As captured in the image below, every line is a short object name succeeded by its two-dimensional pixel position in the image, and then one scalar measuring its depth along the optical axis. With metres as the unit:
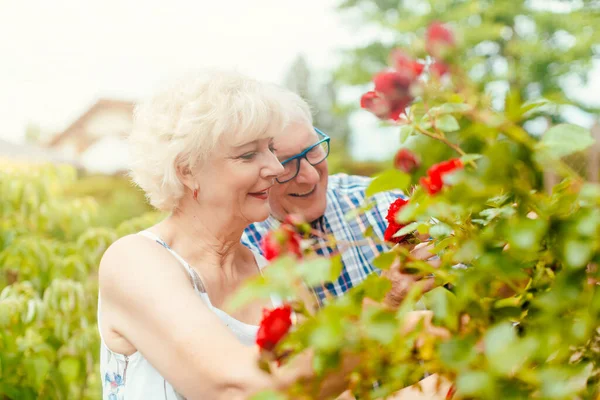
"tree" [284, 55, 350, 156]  28.86
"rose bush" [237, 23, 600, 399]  0.53
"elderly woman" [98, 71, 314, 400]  1.29
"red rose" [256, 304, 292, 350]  0.68
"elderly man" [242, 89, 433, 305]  2.07
